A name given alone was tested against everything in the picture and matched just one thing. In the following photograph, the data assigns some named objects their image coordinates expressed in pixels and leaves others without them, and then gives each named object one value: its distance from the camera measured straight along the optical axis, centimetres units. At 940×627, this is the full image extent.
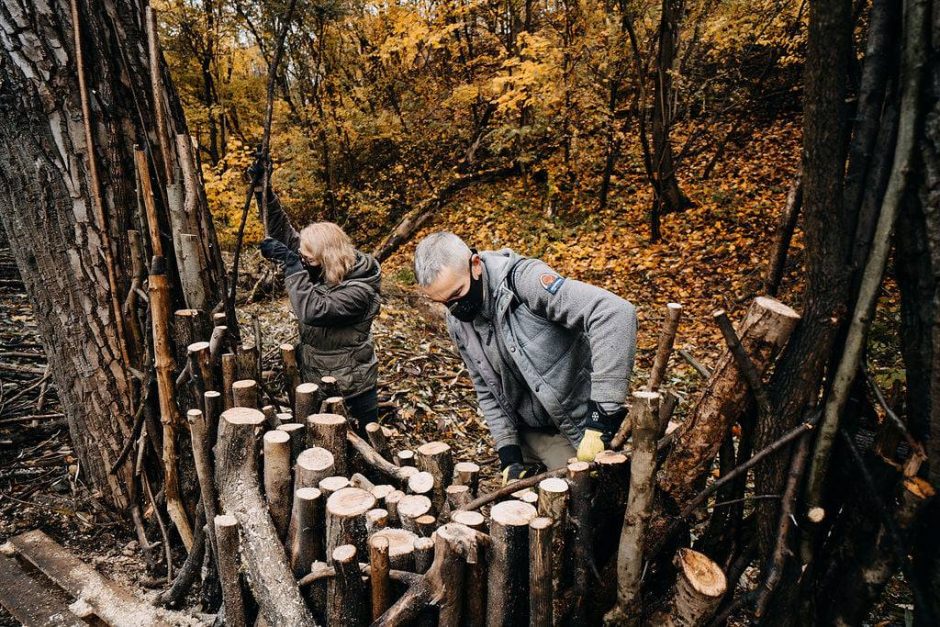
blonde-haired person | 322
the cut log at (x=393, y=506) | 194
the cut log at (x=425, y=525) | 183
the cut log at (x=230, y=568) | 193
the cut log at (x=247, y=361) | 261
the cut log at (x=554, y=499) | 161
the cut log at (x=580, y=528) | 168
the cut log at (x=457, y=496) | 194
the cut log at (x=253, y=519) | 182
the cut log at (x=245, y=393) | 229
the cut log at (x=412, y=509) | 185
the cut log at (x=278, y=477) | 206
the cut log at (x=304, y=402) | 249
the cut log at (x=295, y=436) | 230
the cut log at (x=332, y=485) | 195
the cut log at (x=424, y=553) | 168
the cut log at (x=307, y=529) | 190
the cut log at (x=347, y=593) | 162
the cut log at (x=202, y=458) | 227
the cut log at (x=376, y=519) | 175
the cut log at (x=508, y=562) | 161
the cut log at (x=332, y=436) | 222
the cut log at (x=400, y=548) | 169
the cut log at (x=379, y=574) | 158
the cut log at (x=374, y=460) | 223
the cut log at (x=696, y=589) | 146
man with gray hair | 213
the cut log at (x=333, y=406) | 252
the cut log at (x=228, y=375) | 240
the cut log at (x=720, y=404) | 147
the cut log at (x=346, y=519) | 173
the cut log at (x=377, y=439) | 271
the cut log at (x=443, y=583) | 159
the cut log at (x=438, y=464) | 218
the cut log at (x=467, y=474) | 207
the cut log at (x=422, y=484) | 201
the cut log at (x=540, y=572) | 153
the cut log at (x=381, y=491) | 206
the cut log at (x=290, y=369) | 300
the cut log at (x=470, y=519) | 172
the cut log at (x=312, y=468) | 200
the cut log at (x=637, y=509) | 148
